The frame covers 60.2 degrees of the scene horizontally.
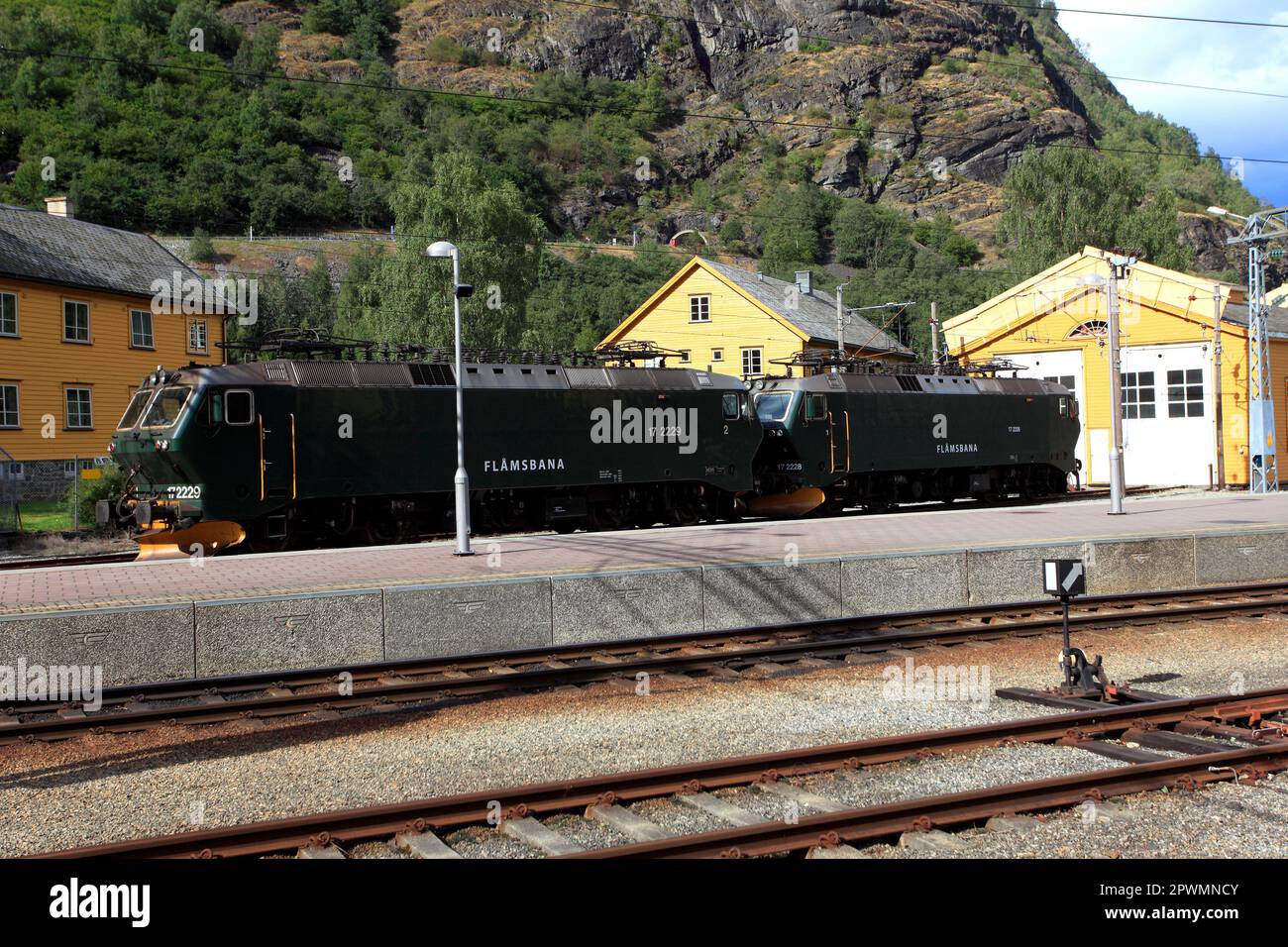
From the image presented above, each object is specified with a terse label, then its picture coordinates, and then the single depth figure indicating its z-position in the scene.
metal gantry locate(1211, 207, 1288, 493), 31.08
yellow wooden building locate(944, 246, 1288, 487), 35.38
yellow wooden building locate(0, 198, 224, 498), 34.91
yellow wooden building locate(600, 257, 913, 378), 50.44
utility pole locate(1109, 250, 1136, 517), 23.11
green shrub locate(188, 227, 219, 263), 91.62
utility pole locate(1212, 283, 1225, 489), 34.97
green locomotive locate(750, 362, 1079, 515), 26.38
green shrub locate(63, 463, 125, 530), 24.69
